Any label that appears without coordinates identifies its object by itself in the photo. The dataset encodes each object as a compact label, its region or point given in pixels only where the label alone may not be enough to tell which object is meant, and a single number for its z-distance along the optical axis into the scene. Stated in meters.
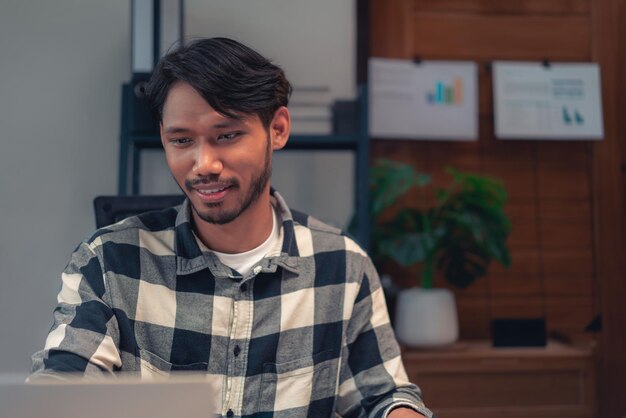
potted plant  1.73
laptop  0.49
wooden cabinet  1.79
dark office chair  1.21
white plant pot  1.78
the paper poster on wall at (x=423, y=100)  2.01
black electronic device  1.90
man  0.99
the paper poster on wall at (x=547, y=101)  2.07
